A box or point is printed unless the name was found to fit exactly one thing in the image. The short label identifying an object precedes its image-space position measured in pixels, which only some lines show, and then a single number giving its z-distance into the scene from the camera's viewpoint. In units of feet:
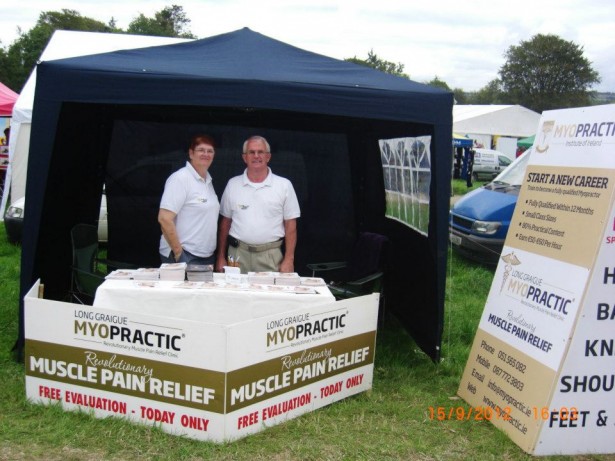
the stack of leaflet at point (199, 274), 11.87
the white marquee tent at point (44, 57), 29.30
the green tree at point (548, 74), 180.14
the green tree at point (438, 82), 220.47
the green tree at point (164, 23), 177.68
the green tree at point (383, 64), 230.15
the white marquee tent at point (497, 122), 93.56
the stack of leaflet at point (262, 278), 12.13
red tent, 39.91
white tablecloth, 11.06
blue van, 23.57
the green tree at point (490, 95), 196.34
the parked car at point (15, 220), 25.52
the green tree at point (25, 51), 120.26
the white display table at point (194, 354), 9.86
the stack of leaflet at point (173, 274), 11.85
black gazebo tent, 11.87
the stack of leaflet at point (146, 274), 11.93
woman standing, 13.29
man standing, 14.26
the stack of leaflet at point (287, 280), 12.17
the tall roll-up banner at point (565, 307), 9.89
